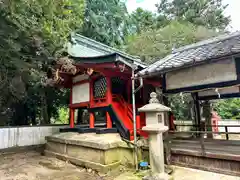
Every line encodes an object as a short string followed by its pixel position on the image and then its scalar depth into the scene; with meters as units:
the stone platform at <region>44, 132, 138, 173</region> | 5.52
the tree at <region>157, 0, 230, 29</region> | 18.64
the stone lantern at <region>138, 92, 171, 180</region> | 4.49
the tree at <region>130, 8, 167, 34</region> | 18.77
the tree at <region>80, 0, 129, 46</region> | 13.66
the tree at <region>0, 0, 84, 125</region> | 5.36
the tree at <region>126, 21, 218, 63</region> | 11.78
